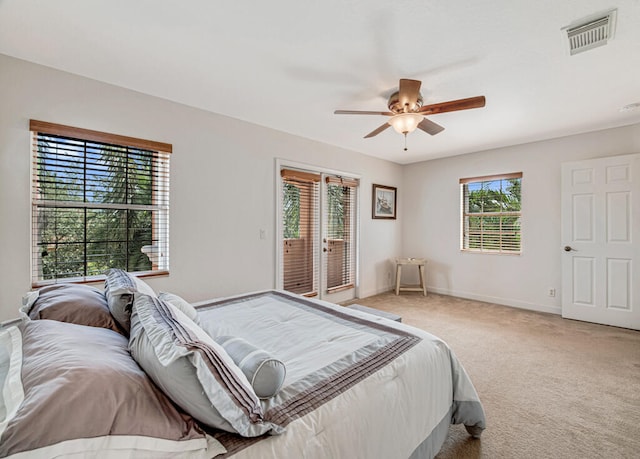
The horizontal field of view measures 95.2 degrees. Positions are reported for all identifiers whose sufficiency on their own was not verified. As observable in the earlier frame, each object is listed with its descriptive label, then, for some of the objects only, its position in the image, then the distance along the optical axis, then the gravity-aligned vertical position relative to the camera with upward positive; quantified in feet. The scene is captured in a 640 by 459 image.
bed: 2.28 -1.70
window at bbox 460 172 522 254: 14.76 +0.92
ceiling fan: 7.44 +3.34
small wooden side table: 16.71 -2.41
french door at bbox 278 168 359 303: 12.89 -0.22
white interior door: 11.39 -0.39
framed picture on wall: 16.88 +1.71
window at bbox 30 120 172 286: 7.47 +0.69
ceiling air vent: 5.71 +4.05
